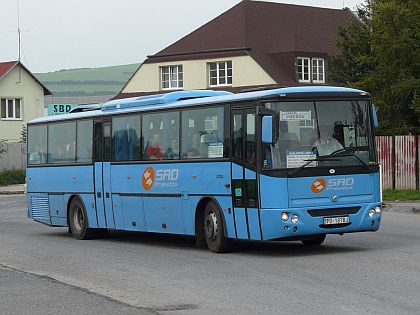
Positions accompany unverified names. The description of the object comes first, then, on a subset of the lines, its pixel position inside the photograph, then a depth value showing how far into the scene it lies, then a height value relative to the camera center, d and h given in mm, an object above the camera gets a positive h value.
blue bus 15883 +7
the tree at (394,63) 35938 +3602
